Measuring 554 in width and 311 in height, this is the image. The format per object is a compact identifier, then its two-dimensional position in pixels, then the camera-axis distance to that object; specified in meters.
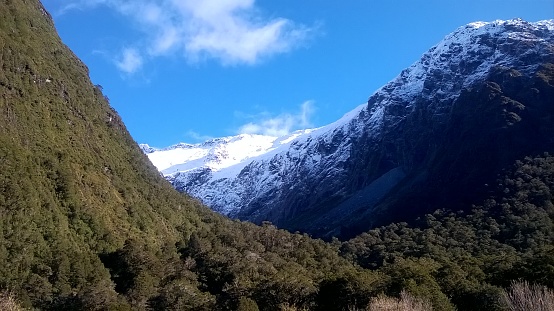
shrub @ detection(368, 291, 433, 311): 63.77
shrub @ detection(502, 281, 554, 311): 61.18
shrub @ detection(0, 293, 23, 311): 58.97
